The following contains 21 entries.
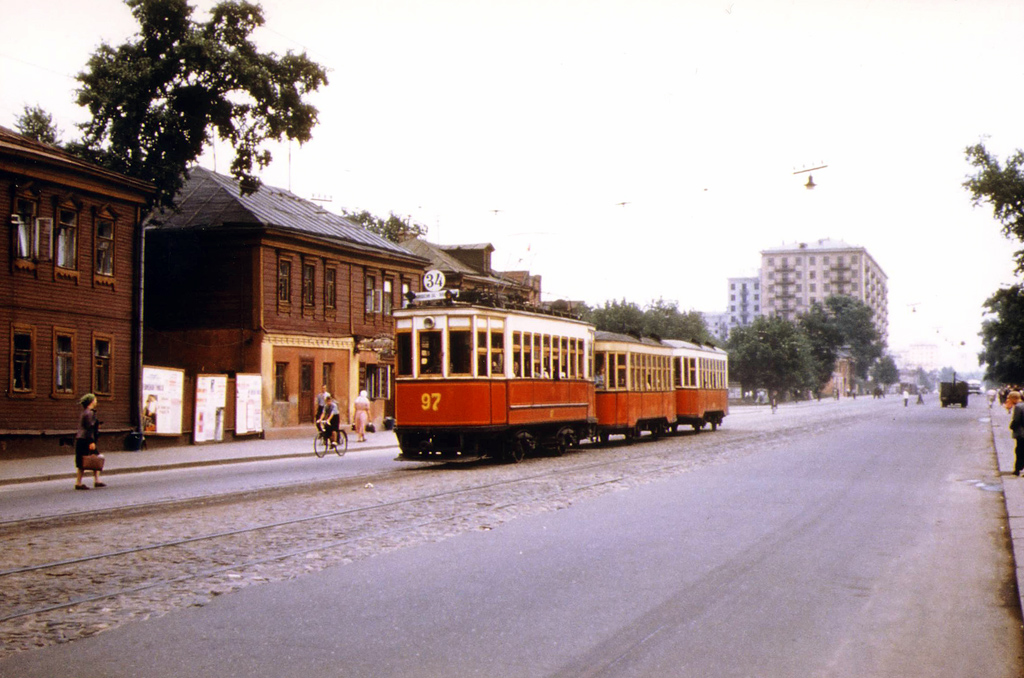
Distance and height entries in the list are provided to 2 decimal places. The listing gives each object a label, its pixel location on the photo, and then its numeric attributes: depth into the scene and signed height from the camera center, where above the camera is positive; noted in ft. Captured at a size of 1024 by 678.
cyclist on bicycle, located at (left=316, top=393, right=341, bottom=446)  85.51 -2.02
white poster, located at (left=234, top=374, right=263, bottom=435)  106.32 -0.70
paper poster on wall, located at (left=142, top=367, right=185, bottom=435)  93.78 -0.25
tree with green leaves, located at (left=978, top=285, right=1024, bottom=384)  150.30 +10.33
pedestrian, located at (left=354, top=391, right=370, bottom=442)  99.66 -1.55
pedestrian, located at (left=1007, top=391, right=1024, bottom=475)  56.80 -2.25
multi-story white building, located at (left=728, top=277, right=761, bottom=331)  622.54 +56.47
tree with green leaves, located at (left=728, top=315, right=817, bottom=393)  304.71 +10.57
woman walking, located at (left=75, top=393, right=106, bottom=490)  54.70 -1.82
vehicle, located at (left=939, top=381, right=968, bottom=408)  266.77 -1.52
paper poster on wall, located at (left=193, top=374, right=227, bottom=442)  98.32 -0.87
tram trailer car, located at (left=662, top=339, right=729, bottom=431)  113.60 +0.78
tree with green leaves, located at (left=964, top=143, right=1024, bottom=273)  133.39 +25.78
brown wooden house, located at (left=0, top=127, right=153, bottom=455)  83.25 +8.98
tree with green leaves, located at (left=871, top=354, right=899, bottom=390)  552.00 +9.52
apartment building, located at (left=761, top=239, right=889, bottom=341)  549.95 +61.48
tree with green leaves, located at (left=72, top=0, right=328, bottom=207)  103.60 +30.72
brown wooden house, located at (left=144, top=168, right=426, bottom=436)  117.29 +11.65
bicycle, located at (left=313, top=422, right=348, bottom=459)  85.20 -3.96
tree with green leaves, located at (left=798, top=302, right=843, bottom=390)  386.52 +19.41
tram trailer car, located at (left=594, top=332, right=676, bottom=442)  90.58 +0.73
